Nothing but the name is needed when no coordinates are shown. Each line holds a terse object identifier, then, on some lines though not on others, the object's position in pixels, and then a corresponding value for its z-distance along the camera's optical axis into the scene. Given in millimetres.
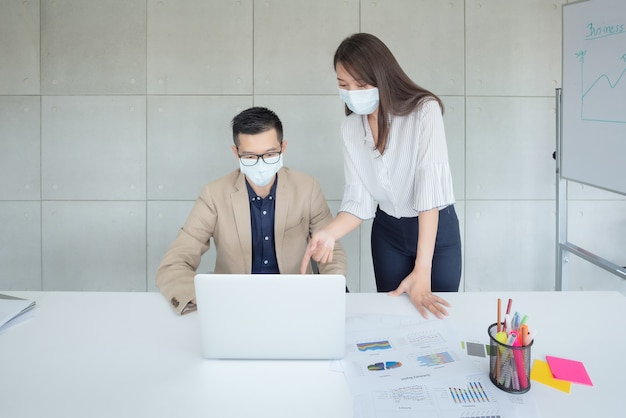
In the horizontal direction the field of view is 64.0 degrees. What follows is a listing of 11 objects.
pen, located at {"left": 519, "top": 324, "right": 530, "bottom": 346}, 1023
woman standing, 1582
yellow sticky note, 1024
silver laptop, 1077
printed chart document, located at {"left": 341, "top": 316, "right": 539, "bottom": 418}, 948
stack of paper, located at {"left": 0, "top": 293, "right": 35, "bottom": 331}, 1352
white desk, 966
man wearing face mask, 1796
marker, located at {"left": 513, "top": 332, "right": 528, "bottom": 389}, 1004
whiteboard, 2035
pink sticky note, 1051
